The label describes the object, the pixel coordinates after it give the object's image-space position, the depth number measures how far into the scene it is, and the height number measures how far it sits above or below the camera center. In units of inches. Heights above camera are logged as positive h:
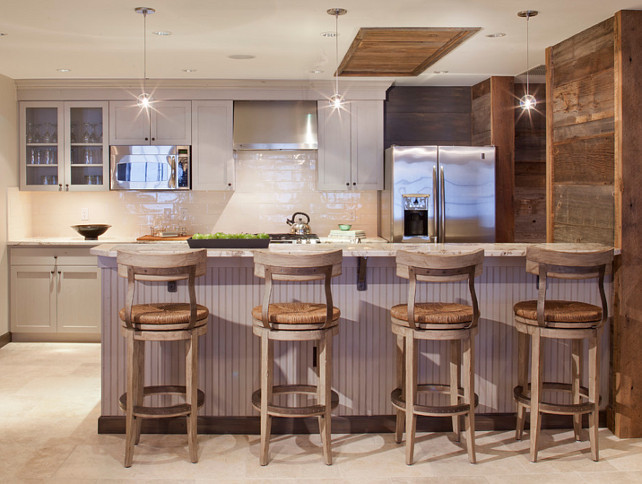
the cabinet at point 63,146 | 263.7 +29.3
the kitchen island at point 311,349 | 160.9 -26.2
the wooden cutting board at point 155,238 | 254.2 -4.3
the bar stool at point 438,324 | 139.1 -19.1
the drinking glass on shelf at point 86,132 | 264.7 +34.3
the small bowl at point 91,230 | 260.8 -1.5
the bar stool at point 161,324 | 137.7 -19.0
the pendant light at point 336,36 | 164.0 +49.1
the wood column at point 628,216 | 160.1 +2.4
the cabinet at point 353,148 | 266.4 +28.9
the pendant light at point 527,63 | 165.5 +48.9
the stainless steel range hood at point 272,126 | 265.1 +36.8
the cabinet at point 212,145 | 264.5 +29.7
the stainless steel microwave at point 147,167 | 263.0 +21.5
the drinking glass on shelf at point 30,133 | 264.5 +33.7
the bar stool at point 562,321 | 143.6 -18.9
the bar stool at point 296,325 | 137.2 -19.0
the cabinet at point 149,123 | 264.1 +37.7
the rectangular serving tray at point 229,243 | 159.9 -3.7
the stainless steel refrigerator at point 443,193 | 243.0 +11.2
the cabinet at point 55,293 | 255.1 -23.8
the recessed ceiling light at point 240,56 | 215.1 +50.9
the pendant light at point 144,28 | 163.0 +48.9
